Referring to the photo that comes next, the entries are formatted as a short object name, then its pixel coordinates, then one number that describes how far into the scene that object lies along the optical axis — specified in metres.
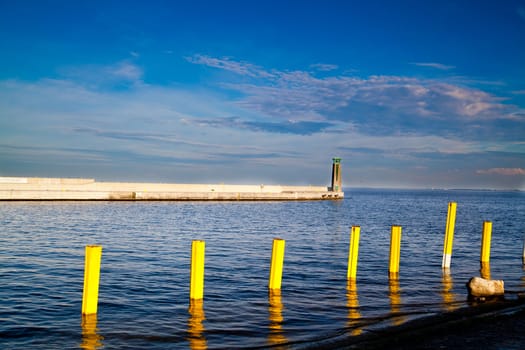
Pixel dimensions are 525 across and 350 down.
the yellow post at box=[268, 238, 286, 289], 15.62
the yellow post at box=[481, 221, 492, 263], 23.05
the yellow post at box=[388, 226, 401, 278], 19.70
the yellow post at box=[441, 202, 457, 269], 21.64
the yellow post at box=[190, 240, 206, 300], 13.66
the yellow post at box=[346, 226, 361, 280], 18.17
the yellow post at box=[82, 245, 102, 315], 11.86
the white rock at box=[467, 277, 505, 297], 15.38
